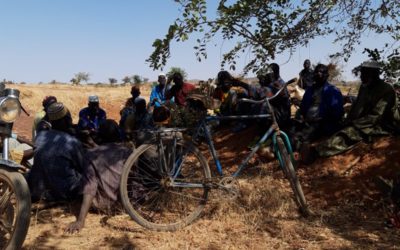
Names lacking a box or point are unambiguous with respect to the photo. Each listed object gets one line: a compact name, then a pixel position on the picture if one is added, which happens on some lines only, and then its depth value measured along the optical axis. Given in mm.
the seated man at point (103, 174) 4160
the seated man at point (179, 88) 7777
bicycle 3869
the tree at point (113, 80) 61875
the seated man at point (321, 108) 5926
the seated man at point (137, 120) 6346
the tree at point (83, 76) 52856
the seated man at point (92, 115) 7441
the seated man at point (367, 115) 5363
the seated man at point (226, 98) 7789
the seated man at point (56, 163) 4223
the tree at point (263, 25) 4605
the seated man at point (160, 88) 8641
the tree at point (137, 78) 48562
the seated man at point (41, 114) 6548
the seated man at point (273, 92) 6684
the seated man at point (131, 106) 7674
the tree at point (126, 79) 57844
